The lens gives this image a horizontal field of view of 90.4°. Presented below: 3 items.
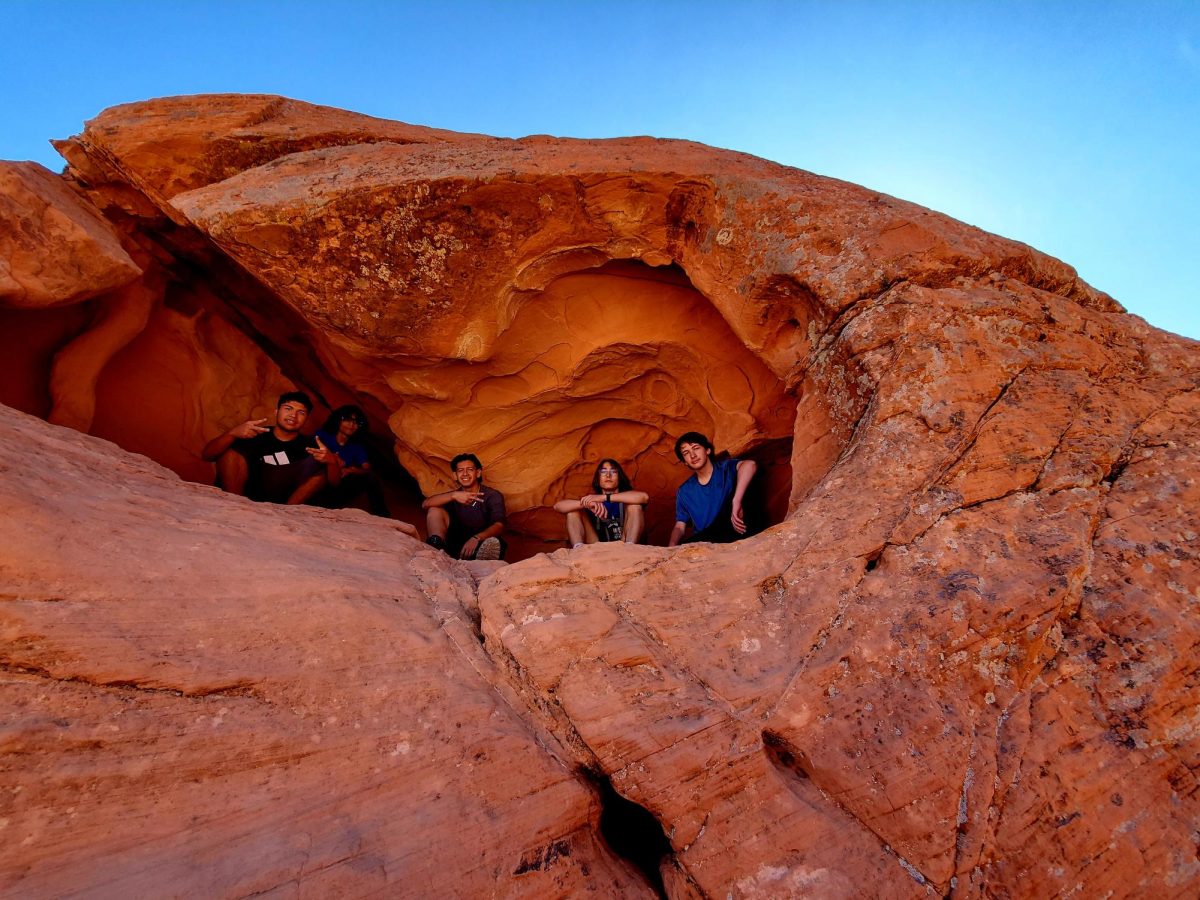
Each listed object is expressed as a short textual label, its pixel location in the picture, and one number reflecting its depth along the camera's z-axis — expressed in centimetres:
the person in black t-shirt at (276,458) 529
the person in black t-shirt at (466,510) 554
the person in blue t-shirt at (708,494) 509
